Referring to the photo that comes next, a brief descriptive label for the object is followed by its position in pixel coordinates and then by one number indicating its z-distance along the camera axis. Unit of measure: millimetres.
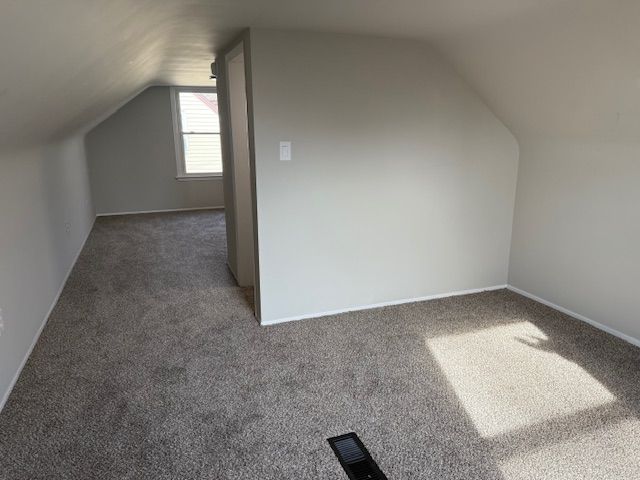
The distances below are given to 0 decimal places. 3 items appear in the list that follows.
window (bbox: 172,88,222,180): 7012
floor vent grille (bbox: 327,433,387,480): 1750
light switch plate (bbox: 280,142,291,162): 2828
